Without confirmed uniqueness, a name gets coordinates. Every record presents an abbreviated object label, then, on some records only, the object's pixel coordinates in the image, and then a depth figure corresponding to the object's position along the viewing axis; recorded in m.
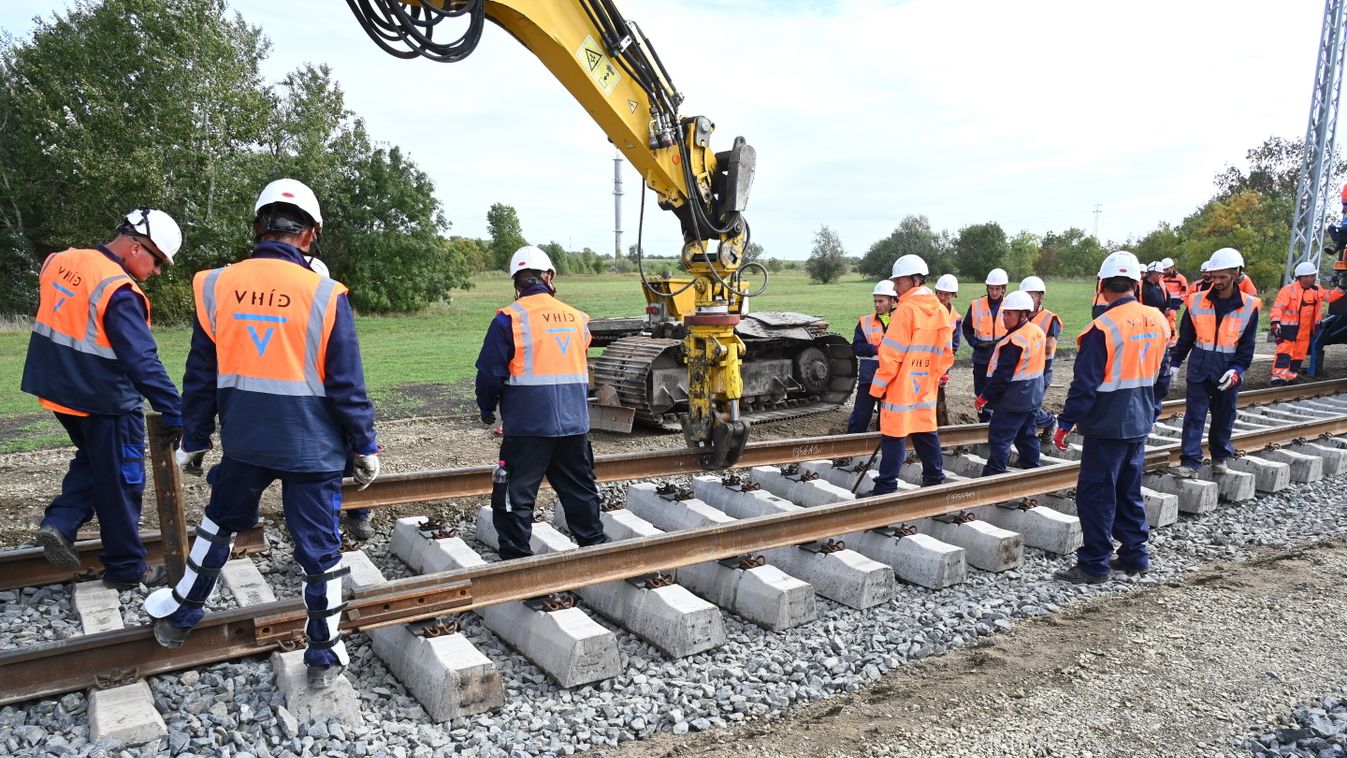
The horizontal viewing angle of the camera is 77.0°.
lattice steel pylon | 19.11
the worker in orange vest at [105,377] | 4.35
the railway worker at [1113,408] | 5.36
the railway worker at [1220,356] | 7.25
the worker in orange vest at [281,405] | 3.35
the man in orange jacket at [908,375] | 6.15
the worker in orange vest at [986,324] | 9.66
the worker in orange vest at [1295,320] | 13.18
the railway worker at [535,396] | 4.73
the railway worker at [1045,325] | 8.34
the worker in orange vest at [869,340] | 8.58
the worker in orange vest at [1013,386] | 7.00
